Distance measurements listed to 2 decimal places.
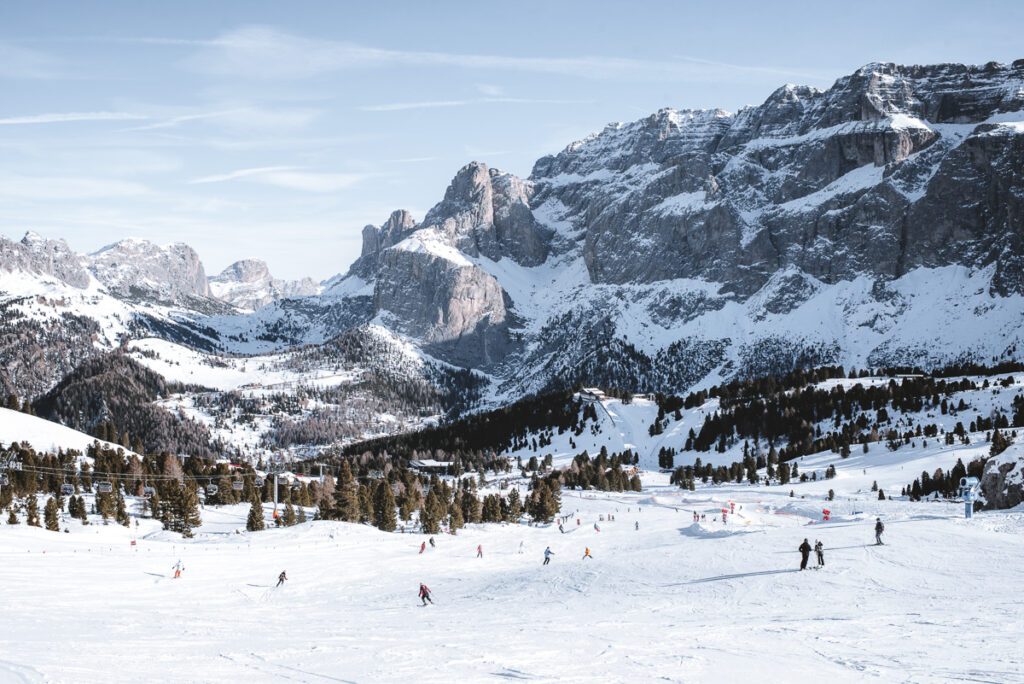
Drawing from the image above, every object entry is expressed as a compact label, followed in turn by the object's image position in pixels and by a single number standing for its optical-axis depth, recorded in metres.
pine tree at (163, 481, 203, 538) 103.56
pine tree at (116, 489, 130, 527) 107.38
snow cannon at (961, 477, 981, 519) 71.50
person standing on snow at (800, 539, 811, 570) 53.69
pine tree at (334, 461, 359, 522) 108.69
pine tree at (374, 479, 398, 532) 107.54
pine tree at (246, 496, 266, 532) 105.75
